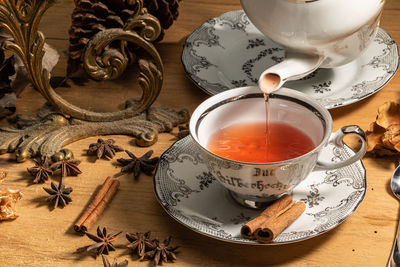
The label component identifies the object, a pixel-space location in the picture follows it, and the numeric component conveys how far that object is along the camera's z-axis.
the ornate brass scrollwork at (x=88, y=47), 1.03
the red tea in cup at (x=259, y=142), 0.98
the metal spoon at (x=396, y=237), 0.93
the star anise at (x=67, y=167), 1.04
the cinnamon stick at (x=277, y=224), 0.94
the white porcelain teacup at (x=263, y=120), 0.95
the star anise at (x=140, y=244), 0.96
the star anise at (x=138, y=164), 1.04
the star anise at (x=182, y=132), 1.07
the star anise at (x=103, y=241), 0.96
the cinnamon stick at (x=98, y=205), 0.98
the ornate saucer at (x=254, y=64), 1.11
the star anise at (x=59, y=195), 1.01
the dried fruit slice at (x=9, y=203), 1.00
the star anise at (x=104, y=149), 1.06
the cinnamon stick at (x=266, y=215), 0.94
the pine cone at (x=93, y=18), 1.10
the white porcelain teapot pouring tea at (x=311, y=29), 1.02
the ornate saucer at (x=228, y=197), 0.95
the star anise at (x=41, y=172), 1.04
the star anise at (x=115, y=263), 0.95
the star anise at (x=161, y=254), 0.95
